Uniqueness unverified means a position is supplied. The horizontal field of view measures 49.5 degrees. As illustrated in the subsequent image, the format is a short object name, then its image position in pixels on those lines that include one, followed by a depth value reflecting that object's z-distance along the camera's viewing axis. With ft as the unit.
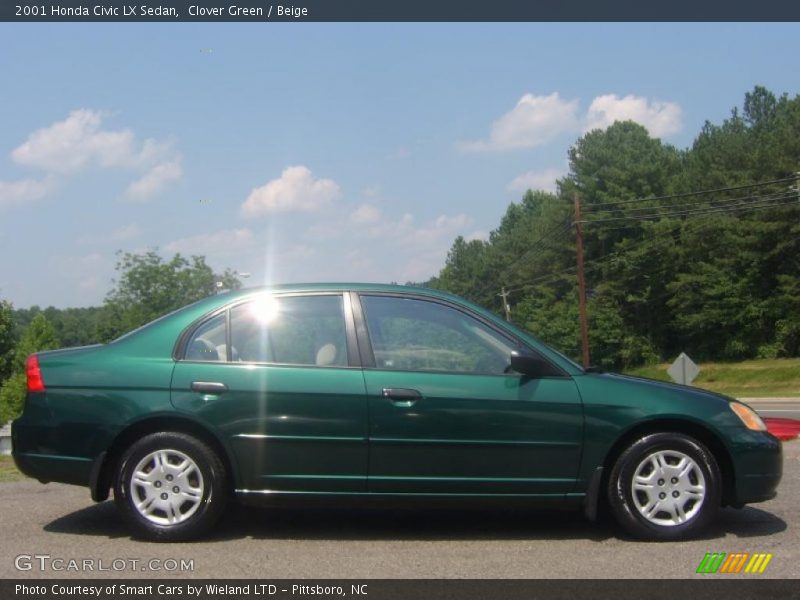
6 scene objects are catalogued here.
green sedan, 16.78
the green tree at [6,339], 206.39
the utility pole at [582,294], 115.44
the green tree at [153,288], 154.81
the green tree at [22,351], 172.86
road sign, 68.18
